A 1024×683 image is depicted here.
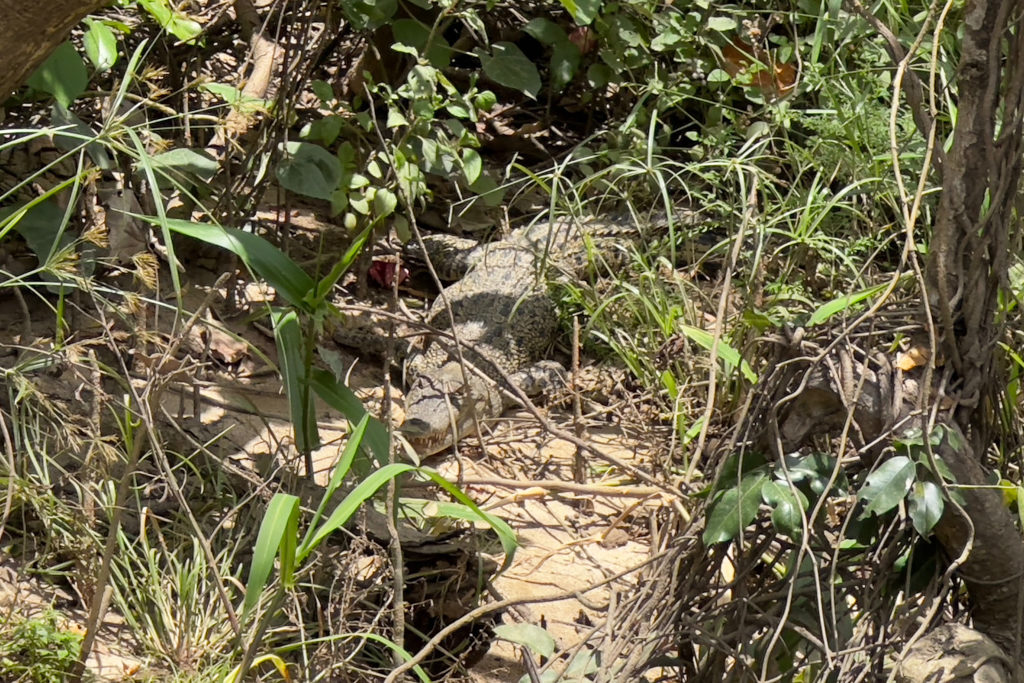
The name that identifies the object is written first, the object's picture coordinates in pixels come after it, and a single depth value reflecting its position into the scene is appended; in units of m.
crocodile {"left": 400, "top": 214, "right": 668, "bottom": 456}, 4.01
